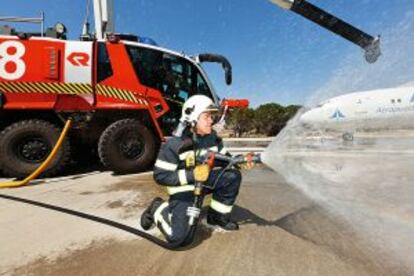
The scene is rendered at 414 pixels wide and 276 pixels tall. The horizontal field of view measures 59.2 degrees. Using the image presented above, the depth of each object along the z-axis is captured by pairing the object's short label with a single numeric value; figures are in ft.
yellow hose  18.56
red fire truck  20.10
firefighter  10.01
